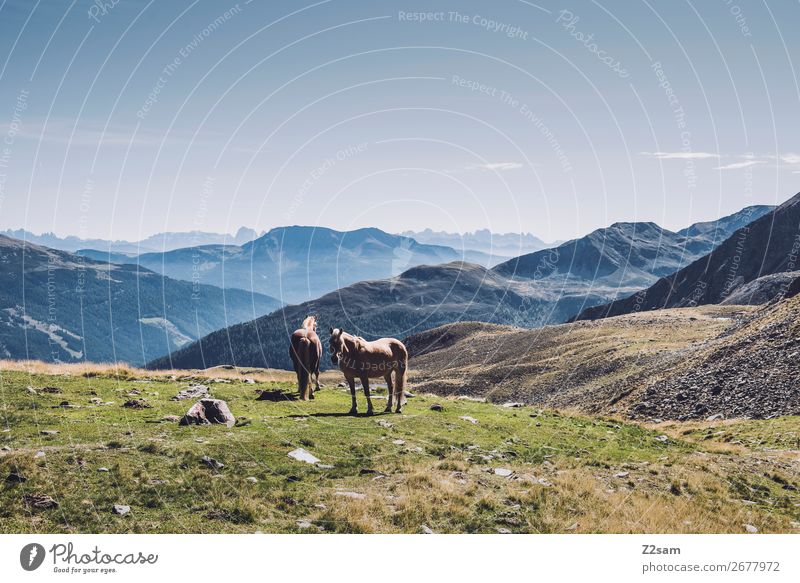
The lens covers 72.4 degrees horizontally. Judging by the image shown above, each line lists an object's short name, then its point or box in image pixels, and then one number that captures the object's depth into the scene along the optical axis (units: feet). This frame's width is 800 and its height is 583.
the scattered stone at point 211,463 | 50.99
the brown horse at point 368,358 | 75.82
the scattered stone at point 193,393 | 84.00
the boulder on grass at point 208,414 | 65.98
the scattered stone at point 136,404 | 74.59
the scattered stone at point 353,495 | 47.09
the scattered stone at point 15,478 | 43.32
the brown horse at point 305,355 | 88.69
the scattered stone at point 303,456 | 55.93
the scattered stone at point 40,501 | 40.68
